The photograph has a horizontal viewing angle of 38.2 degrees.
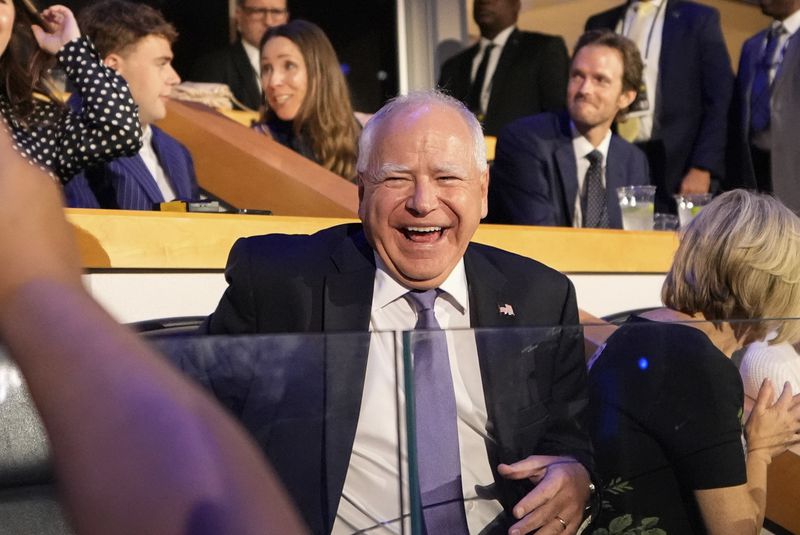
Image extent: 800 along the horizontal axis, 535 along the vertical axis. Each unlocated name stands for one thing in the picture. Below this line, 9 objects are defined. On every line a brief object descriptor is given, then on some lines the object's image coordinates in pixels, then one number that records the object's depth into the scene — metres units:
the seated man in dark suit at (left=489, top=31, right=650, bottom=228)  3.80
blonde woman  1.18
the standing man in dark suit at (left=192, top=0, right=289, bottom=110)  5.27
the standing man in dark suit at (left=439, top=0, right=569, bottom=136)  5.19
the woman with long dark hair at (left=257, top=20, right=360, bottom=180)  3.97
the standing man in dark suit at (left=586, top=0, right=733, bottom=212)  4.57
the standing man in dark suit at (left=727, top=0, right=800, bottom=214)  4.21
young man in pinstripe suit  3.38
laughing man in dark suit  1.04
